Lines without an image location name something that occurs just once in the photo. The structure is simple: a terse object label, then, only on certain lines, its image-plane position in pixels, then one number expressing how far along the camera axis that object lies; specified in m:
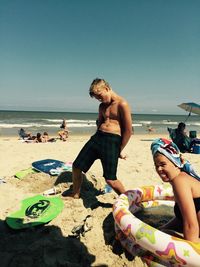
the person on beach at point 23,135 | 11.67
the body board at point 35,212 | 2.85
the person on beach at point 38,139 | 10.37
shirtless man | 3.03
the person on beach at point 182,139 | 8.08
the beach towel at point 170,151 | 1.99
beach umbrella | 10.26
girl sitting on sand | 1.87
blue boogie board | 4.38
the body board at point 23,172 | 4.32
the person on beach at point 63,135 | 12.18
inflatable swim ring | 1.72
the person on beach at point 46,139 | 10.59
